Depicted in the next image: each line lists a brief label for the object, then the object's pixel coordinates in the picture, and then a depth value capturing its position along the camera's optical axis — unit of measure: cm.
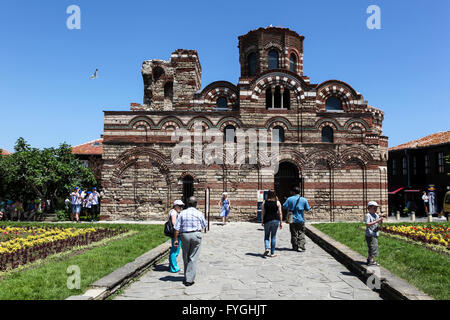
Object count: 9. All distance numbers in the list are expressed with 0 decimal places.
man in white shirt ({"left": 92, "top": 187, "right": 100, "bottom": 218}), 1868
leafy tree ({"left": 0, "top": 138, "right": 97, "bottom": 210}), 1803
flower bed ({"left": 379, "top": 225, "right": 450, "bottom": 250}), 1038
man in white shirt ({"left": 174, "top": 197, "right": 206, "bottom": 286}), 635
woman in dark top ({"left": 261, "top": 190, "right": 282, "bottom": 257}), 892
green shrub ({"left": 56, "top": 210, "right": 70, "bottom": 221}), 1841
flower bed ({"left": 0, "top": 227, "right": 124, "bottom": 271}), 794
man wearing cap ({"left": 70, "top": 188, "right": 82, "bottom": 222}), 1745
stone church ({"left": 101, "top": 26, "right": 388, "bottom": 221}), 1862
